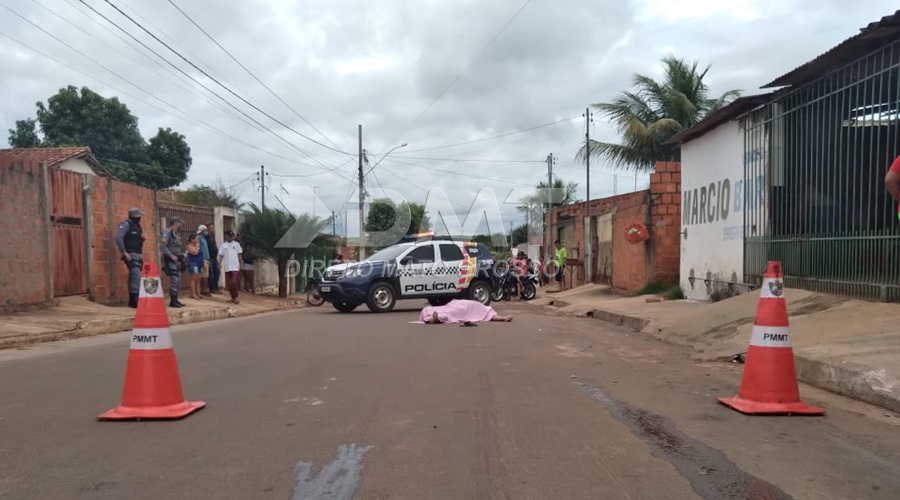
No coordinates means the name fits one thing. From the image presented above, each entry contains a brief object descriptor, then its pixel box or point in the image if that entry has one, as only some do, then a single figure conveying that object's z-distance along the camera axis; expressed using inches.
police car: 598.9
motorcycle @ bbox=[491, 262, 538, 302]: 820.6
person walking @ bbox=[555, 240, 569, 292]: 941.6
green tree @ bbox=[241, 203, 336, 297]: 803.4
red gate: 472.1
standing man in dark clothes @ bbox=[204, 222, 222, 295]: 657.0
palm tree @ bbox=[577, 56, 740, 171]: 931.3
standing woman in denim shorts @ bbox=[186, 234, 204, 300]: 592.7
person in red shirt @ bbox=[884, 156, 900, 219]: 222.1
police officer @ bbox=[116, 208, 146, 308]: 474.9
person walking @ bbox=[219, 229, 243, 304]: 649.0
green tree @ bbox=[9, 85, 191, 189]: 1331.2
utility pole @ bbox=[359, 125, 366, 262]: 1170.6
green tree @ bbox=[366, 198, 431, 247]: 1603.1
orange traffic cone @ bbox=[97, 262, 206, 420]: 189.5
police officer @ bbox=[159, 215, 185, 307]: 534.0
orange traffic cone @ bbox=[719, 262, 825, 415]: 193.8
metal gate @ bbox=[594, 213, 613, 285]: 800.4
